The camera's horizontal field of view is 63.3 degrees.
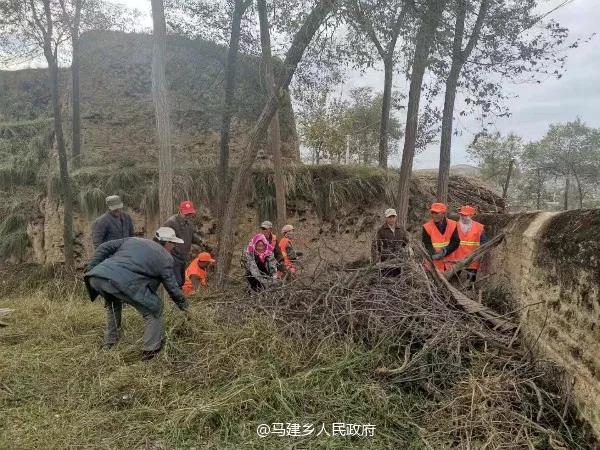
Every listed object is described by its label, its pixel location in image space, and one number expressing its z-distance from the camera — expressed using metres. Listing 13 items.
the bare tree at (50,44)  9.55
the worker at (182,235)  6.71
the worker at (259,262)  6.29
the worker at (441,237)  6.05
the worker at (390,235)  6.07
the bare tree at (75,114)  12.06
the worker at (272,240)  6.96
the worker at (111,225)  5.92
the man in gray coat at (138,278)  4.52
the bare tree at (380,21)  6.86
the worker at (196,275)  7.28
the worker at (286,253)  6.91
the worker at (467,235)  5.93
